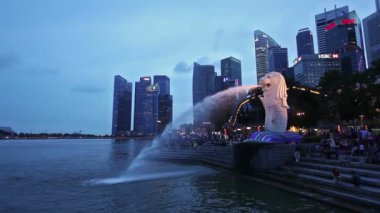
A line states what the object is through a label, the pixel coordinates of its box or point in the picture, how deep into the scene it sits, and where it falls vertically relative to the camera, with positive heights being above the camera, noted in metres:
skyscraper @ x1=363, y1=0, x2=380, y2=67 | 160.62 +60.79
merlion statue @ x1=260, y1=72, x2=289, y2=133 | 27.86 +3.92
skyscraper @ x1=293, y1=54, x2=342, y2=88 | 164.12 +43.00
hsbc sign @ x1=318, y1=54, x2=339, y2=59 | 167.12 +48.85
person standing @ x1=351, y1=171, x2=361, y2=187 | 14.75 -1.69
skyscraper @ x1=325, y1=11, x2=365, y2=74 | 162.20 +48.50
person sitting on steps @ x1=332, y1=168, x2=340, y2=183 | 15.85 -1.55
